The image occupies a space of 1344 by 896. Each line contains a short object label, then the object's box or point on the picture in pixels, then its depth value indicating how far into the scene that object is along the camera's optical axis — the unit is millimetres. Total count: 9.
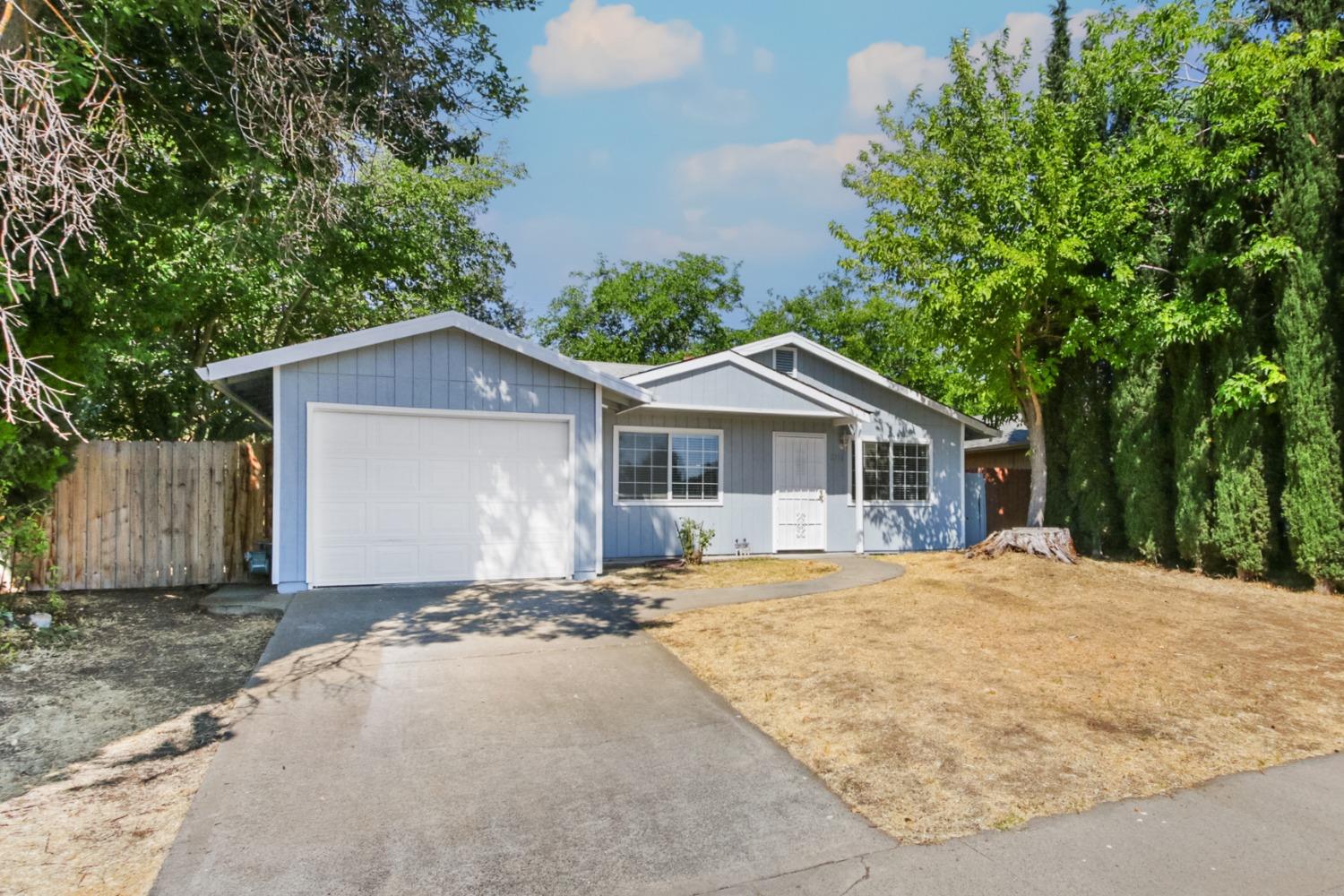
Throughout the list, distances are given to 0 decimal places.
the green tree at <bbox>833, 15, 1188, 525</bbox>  10812
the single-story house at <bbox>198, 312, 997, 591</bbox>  8266
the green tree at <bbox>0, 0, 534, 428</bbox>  5926
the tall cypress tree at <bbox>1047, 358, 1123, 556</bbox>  12555
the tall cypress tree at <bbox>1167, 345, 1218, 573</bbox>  10617
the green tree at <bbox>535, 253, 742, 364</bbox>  31469
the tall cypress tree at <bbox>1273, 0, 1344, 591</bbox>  8953
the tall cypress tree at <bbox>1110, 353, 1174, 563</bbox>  11422
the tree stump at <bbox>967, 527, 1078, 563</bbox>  11484
